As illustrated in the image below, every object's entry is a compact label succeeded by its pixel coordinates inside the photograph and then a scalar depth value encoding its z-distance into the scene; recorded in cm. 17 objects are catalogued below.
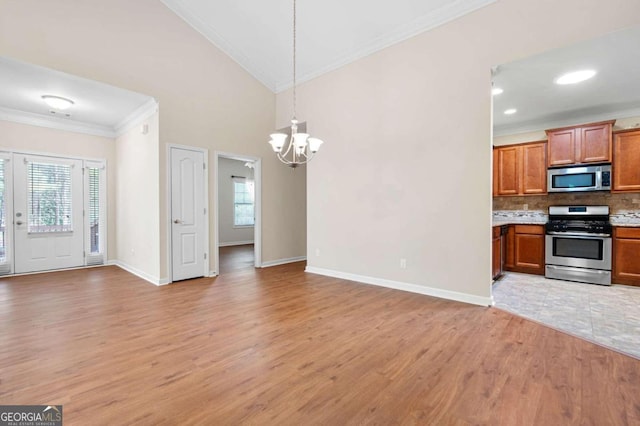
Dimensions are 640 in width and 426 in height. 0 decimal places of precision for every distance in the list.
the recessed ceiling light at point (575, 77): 365
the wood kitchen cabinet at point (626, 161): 455
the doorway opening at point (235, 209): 924
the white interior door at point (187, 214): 486
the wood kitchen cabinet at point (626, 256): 445
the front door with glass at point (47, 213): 539
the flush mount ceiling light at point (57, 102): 445
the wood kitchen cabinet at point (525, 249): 527
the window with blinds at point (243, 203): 985
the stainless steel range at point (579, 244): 464
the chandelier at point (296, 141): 330
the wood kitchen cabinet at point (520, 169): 541
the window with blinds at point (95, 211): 615
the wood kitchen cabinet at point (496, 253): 466
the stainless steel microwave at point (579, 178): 474
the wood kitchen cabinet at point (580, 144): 472
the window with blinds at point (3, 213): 522
